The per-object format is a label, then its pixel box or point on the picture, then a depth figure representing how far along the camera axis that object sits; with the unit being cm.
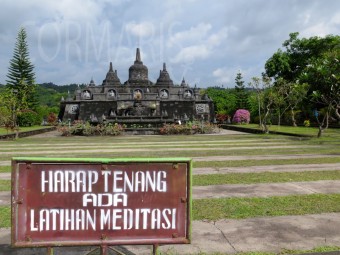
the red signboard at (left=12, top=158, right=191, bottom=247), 305
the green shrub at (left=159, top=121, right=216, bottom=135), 2720
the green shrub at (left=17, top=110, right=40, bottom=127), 4041
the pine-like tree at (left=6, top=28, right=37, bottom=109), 4606
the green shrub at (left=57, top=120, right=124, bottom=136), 2617
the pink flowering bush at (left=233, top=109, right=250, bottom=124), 4653
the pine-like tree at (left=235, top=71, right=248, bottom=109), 5778
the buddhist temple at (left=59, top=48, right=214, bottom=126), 4644
